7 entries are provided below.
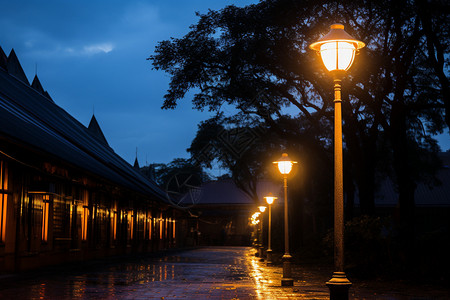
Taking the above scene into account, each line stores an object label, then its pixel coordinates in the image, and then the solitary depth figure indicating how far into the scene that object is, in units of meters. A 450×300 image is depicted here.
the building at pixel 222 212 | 73.88
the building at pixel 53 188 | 17.31
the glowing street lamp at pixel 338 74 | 8.49
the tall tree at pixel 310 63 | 21.83
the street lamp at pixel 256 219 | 55.49
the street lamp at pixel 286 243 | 16.48
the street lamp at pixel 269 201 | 28.53
